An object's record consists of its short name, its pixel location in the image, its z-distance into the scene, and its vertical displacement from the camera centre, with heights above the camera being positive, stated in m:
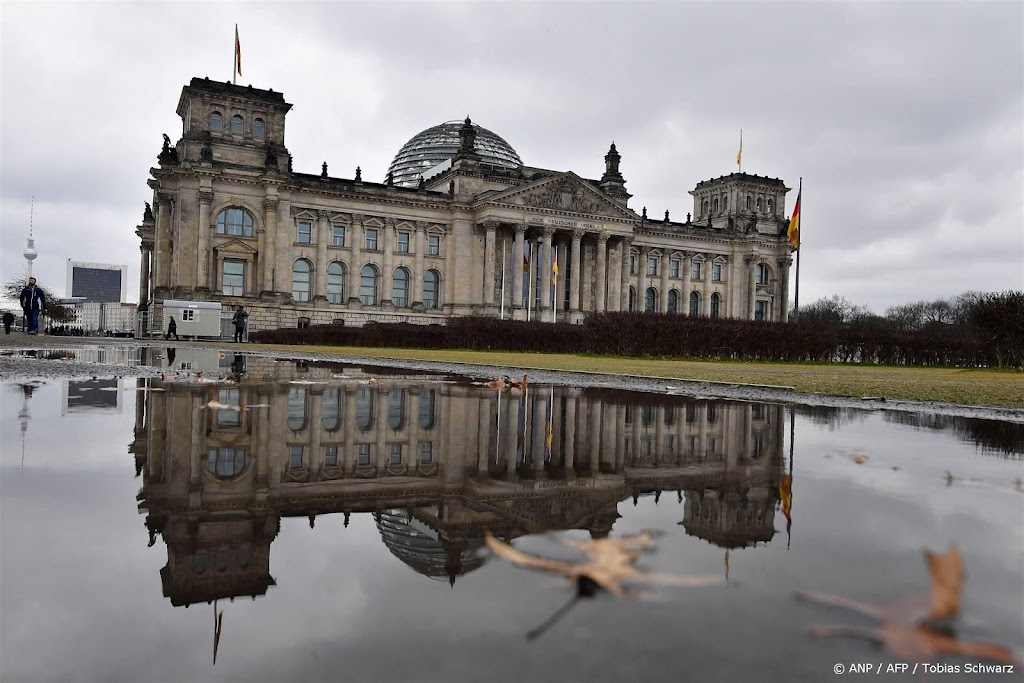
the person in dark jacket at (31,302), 32.59 +0.91
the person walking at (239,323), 44.14 +0.28
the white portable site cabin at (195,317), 51.28 +0.66
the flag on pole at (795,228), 51.66 +8.41
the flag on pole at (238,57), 56.34 +21.49
